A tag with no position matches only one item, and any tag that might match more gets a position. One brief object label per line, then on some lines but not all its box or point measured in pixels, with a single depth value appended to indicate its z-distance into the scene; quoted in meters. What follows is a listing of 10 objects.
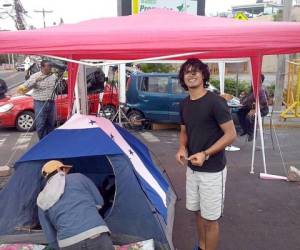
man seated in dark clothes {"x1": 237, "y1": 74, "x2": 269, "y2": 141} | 8.34
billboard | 11.04
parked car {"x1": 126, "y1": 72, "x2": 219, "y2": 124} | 10.87
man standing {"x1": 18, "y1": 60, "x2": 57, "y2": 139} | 7.80
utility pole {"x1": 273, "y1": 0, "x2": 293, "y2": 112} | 11.98
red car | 10.52
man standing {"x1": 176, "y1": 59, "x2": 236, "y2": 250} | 3.33
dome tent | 3.90
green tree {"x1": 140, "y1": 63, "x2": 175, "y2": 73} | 16.95
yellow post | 12.09
